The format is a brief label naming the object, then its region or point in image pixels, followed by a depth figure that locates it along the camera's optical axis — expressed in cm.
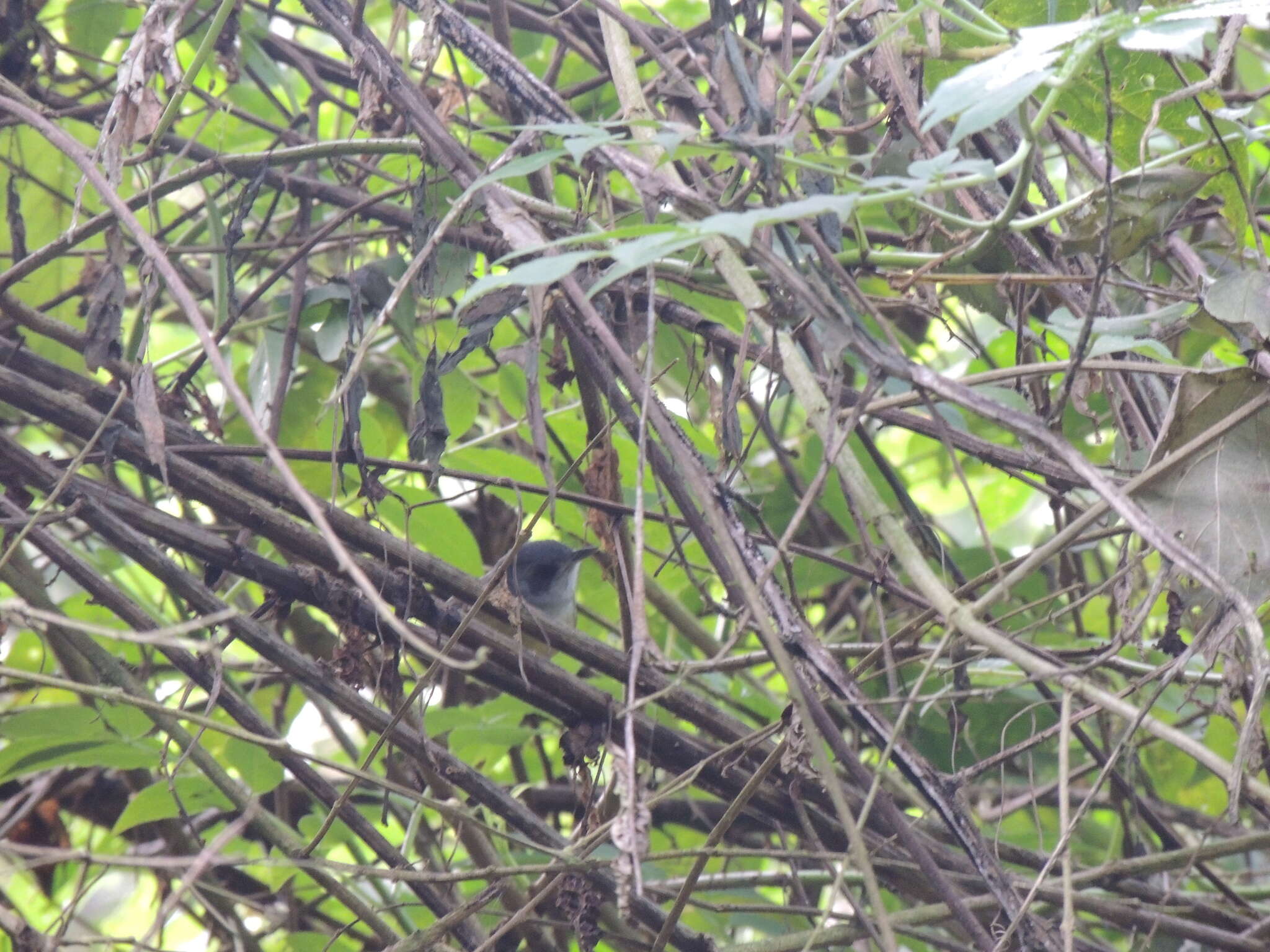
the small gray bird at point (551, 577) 777
